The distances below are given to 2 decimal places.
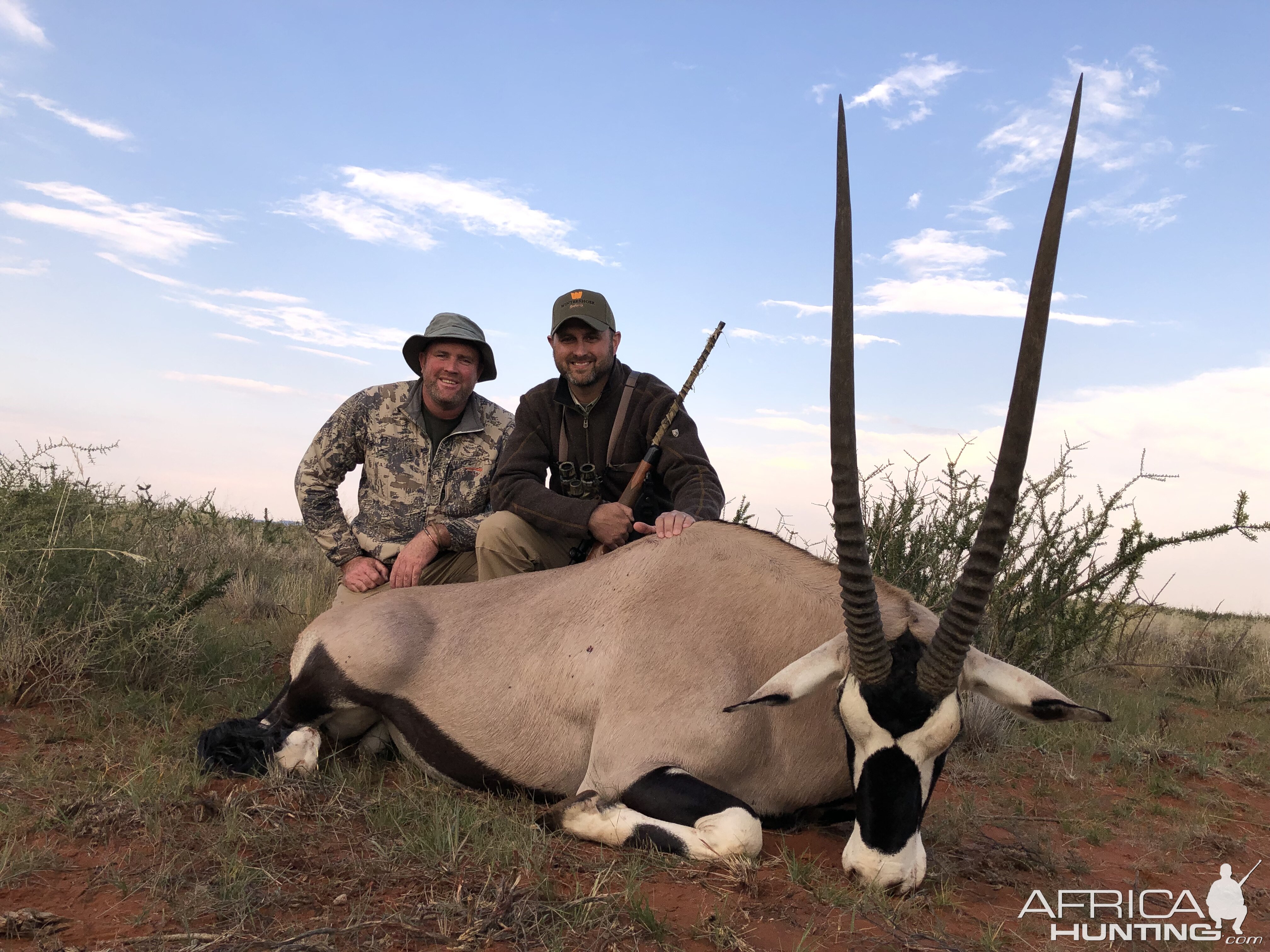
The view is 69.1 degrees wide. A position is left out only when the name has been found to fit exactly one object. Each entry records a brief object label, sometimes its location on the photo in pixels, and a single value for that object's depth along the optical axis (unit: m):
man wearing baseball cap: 5.86
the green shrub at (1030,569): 7.46
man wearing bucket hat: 6.48
